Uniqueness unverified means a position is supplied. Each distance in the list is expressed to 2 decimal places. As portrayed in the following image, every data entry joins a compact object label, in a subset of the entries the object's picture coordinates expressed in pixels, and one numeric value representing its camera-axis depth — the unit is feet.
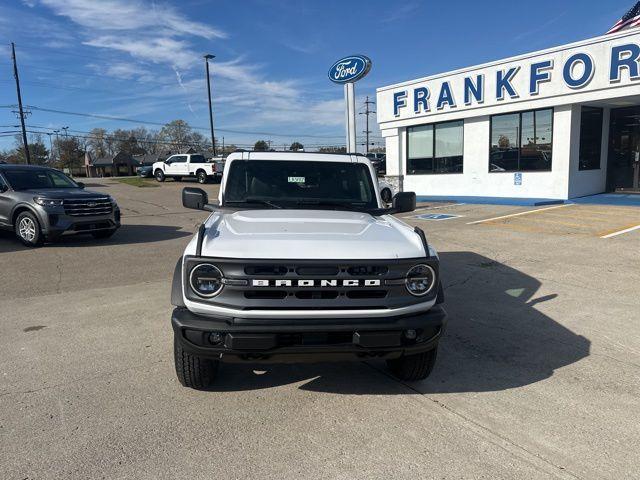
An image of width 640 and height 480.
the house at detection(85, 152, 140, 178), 260.83
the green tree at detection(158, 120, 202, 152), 336.08
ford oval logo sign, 59.72
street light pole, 119.30
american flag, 48.80
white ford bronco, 9.77
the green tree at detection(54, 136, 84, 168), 324.60
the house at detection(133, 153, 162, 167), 259.60
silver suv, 31.19
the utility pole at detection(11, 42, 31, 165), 136.77
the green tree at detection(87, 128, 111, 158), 356.42
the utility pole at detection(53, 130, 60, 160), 328.29
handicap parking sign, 55.16
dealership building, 46.85
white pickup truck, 100.27
